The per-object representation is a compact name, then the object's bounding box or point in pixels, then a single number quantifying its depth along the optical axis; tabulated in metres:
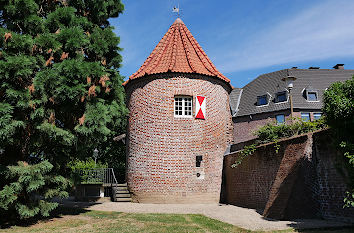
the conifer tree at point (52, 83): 7.83
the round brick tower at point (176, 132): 13.34
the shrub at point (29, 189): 7.75
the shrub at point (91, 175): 15.75
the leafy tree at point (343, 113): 6.12
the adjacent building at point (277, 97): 27.30
